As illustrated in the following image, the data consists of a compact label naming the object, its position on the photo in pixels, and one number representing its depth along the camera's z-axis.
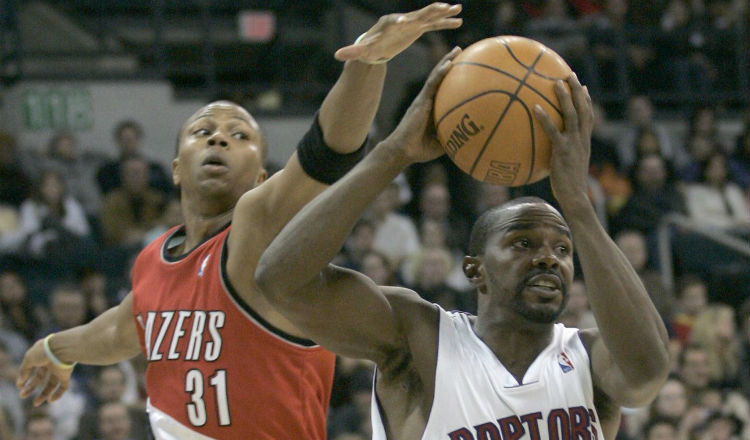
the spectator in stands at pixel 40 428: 15.23
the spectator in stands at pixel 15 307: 17.77
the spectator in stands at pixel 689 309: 20.41
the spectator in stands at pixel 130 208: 19.87
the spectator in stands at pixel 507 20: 24.78
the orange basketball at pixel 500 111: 6.85
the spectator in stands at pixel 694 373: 18.89
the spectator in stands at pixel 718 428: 17.61
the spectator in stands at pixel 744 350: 20.16
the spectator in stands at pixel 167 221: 18.78
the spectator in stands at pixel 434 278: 18.70
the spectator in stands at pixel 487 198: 20.72
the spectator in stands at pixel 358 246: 19.22
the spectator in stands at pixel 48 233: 19.34
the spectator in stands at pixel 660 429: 17.11
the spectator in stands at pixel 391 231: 20.38
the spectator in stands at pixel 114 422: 15.43
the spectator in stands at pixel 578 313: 18.61
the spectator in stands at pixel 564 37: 25.72
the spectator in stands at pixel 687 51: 27.44
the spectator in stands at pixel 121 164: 20.56
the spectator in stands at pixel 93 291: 17.80
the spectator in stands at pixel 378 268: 18.33
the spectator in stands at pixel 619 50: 26.37
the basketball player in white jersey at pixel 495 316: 6.75
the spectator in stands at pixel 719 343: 19.89
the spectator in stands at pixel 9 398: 15.98
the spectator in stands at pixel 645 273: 20.37
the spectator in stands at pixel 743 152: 25.20
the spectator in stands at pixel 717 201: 23.56
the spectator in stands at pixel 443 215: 20.97
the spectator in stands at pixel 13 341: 17.12
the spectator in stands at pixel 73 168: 20.86
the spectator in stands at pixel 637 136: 24.45
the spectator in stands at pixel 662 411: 17.67
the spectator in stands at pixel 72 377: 16.45
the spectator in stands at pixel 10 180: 19.78
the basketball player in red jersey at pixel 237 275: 7.14
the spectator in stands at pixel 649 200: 22.03
